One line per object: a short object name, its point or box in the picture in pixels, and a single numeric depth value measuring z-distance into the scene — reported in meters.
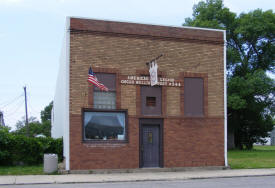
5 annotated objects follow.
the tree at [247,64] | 36.41
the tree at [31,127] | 78.22
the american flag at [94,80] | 17.84
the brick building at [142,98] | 17.91
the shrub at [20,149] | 19.32
